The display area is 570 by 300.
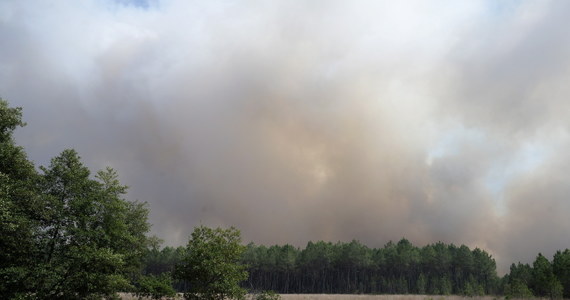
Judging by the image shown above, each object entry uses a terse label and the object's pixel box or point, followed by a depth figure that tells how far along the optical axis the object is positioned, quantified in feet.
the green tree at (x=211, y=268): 114.83
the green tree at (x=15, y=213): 95.19
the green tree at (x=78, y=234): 102.47
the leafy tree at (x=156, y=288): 146.82
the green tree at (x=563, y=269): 312.29
